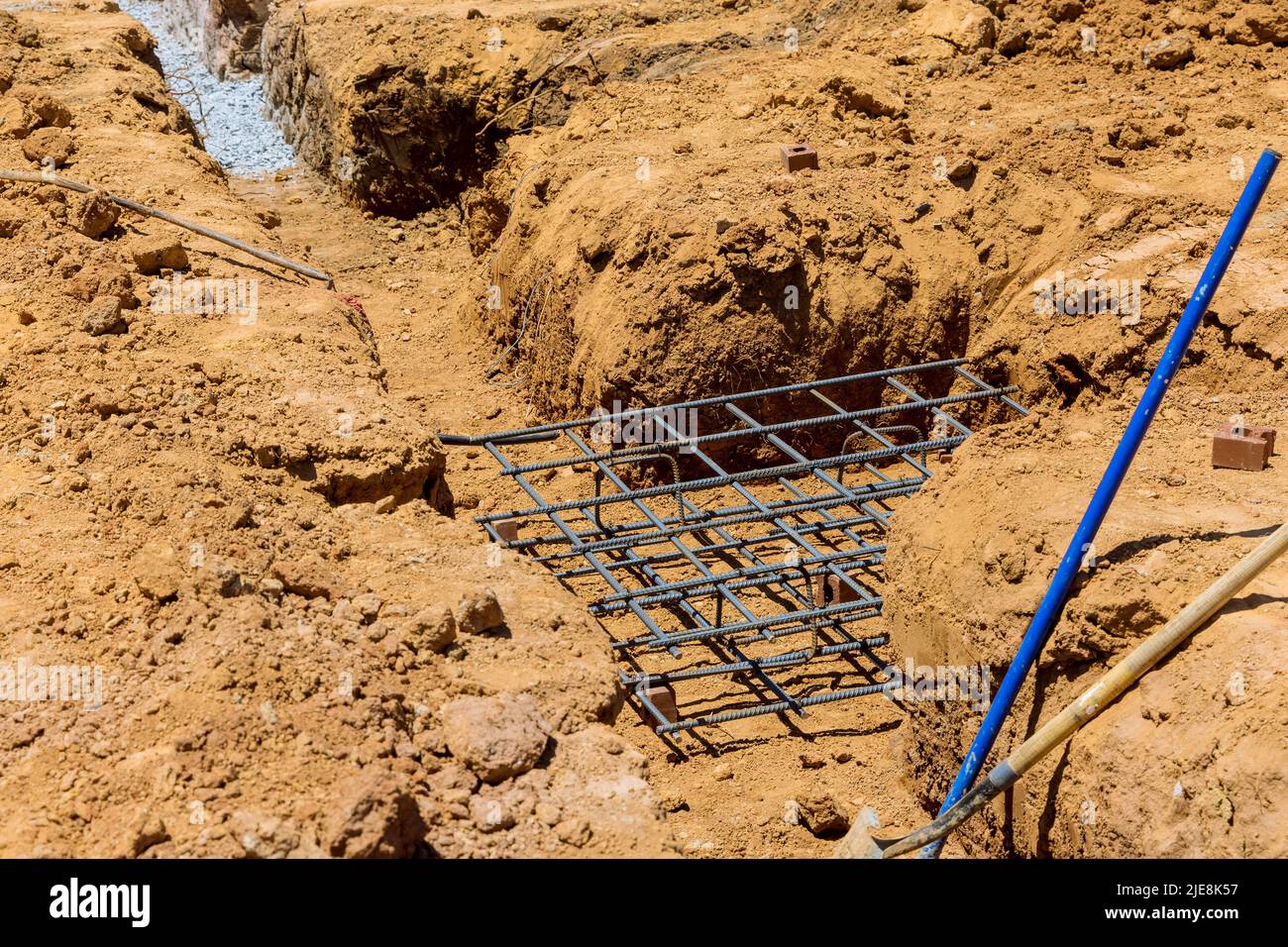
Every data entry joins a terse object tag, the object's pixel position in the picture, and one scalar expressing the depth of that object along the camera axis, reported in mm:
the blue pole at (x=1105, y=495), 4711
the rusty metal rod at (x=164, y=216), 8938
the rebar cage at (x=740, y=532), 6938
